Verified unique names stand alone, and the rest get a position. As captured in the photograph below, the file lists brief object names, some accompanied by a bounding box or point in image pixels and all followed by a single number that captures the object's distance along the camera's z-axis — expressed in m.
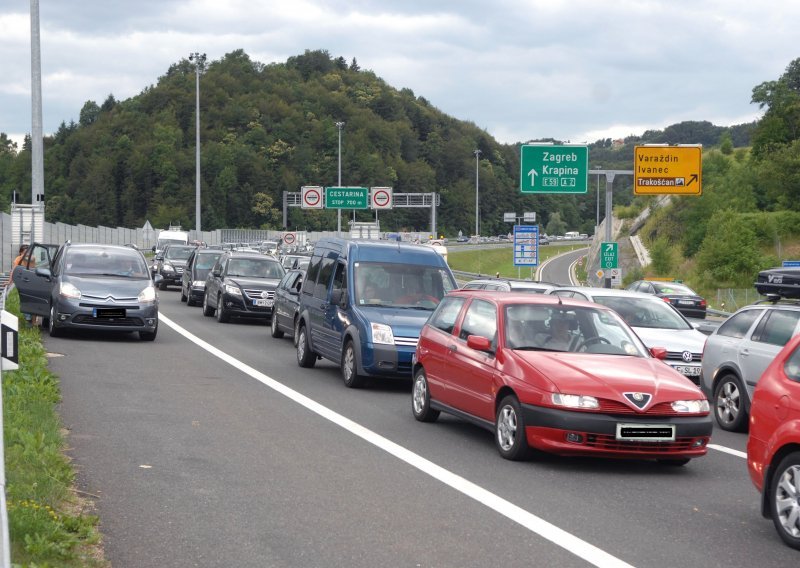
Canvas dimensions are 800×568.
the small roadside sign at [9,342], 7.07
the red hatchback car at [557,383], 9.70
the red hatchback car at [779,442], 7.21
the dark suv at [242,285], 26.52
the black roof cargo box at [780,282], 13.72
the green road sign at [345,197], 78.26
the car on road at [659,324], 16.62
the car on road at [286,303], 21.81
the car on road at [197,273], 32.53
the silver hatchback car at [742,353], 12.79
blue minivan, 15.20
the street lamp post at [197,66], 70.50
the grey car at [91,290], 20.03
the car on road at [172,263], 41.12
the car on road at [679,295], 37.56
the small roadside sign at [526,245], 39.91
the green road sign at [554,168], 40.69
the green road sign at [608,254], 36.85
